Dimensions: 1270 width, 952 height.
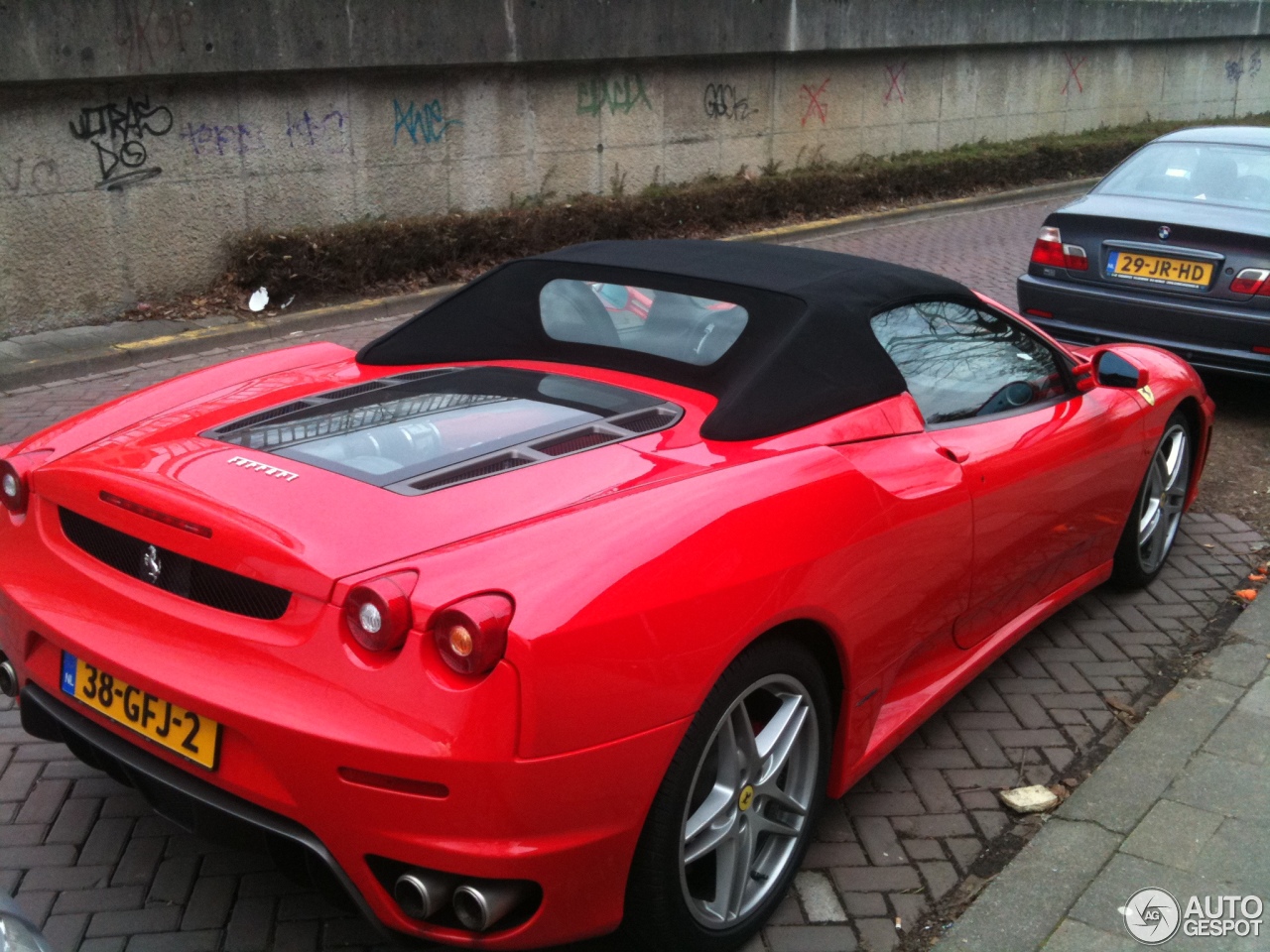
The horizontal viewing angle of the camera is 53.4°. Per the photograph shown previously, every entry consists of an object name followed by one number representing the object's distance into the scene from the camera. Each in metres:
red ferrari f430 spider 2.27
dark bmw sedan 6.87
